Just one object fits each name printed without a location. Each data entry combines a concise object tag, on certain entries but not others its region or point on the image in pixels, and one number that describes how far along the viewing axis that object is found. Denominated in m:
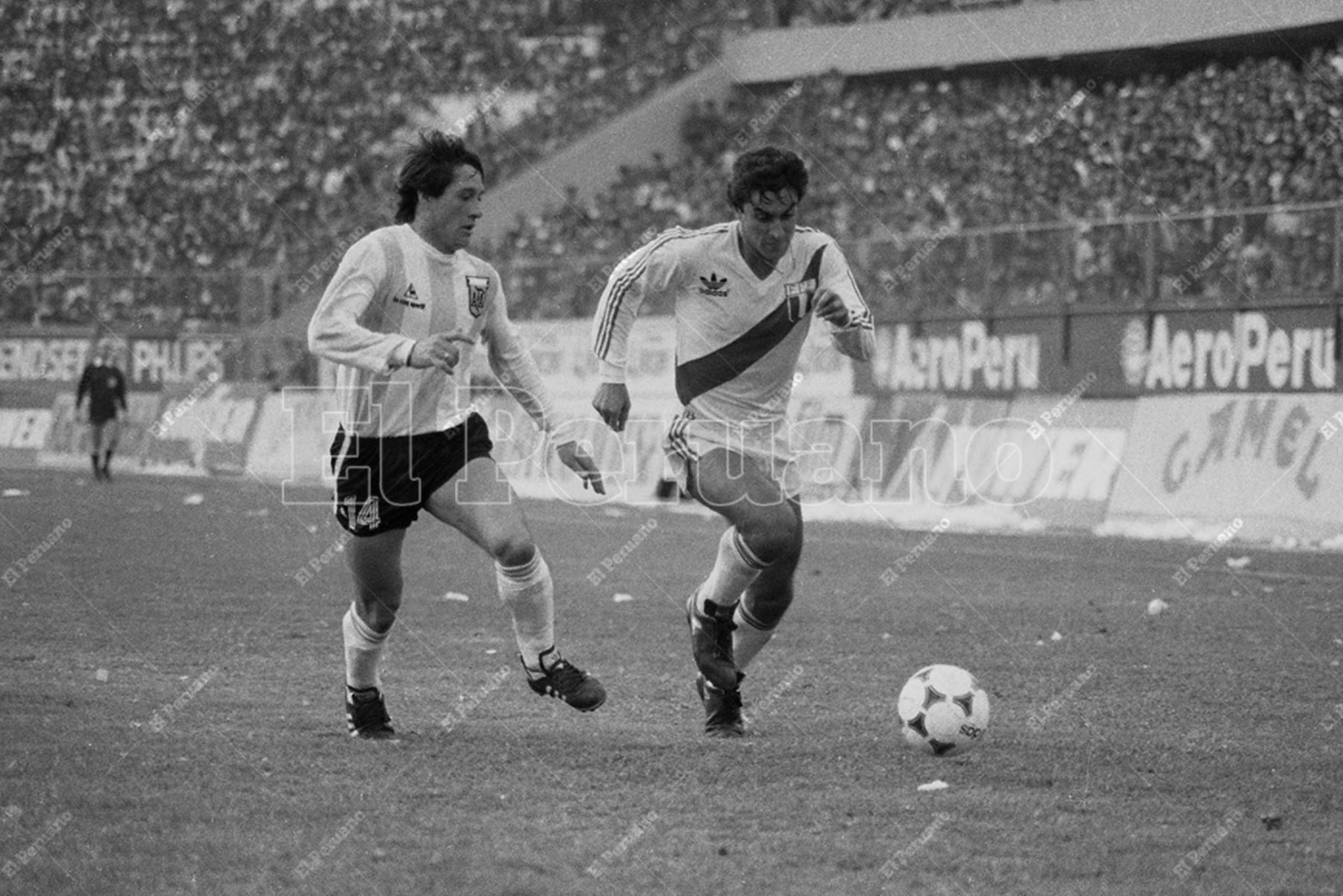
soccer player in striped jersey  16.20
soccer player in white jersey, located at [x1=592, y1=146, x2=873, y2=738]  17.20
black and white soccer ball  15.99
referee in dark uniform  65.56
